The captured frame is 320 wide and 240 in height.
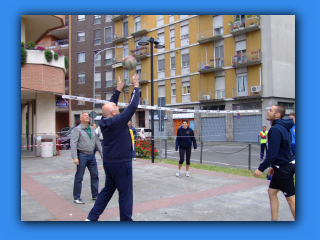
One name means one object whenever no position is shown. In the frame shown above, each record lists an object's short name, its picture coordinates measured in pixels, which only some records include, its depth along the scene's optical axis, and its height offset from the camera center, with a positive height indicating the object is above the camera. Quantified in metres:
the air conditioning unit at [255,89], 25.89 +2.95
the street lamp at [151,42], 11.82 +3.34
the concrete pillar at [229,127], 27.33 -0.57
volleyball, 5.90 +1.23
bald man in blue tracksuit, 3.82 -0.37
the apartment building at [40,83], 12.68 +1.79
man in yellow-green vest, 13.67 -1.00
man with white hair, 5.84 -0.63
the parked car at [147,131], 29.75 -1.00
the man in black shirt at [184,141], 8.89 -0.61
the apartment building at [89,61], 37.09 +8.29
